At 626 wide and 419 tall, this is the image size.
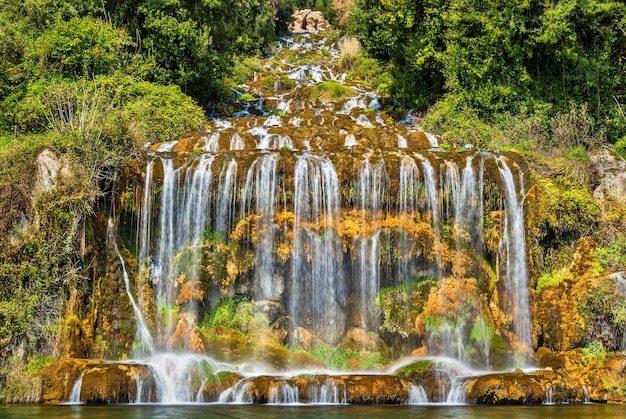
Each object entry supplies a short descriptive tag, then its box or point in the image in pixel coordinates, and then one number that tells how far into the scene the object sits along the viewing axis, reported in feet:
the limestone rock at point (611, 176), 59.06
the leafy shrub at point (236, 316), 55.67
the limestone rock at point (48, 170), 53.36
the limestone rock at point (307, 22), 206.08
